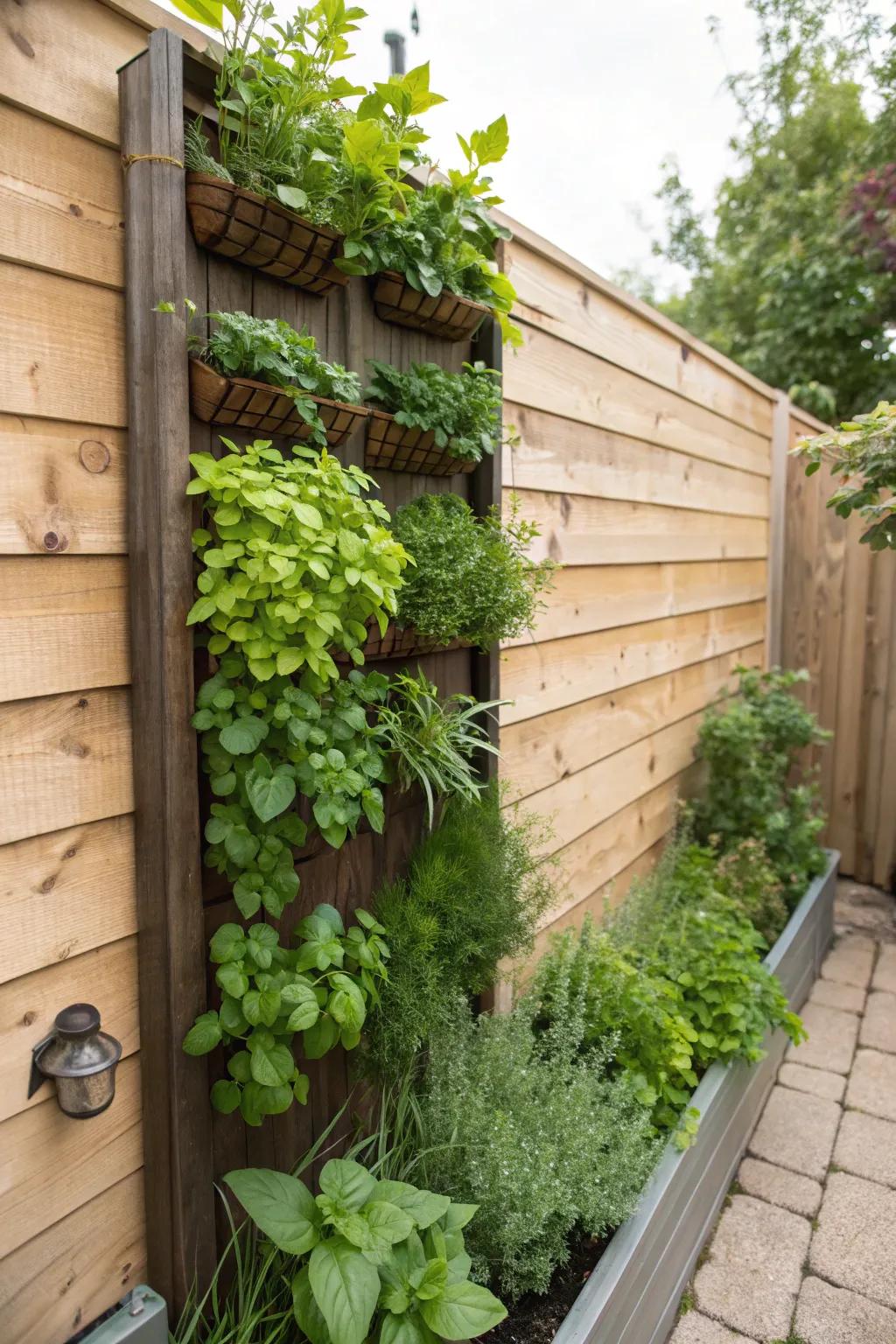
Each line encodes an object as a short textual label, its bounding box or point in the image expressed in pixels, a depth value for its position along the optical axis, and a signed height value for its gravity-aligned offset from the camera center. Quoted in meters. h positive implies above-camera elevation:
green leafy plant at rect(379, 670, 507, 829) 1.52 -0.29
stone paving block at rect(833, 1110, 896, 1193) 2.28 -1.55
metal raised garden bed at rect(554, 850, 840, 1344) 1.45 -1.30
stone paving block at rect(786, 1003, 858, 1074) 2.79 -1.54
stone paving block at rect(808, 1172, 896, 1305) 1.92 -1.55
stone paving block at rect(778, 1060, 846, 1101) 2.63 -1.55
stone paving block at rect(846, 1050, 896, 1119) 2.55 -1.54
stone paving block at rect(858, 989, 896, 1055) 2.88 -1.53
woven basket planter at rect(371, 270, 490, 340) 1.51 +0.49
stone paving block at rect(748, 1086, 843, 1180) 2.34 -1.56
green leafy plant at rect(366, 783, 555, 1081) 1.52 -0.64
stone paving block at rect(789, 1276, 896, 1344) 1.77 -1.54
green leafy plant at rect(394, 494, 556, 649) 1.52 +0.00
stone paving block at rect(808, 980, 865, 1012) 3.13 -1.53
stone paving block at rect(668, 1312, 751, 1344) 1.77 -1.55
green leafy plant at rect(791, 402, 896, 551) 2.03 +0.29
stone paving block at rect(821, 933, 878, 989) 3.34 -1.52
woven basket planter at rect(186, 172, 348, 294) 1.16 +0.48
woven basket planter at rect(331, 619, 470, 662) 1.47 -0.12
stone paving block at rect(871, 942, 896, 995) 3.27 -1.52
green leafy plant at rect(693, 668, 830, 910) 3.33 -0.81
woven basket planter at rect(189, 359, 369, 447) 1.17 +0.24
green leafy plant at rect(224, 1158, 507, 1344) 1.16 -0.96
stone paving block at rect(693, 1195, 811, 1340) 1.83 -1.56
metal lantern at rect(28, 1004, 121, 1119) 1.09 -0.62
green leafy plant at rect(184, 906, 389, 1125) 1.23 -0.63
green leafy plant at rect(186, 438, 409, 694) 1.14 +0.02
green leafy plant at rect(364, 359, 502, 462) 1.55 +0.32
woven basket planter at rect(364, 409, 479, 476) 1.50 +0.23
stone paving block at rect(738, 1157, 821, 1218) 2.17 -1.56
